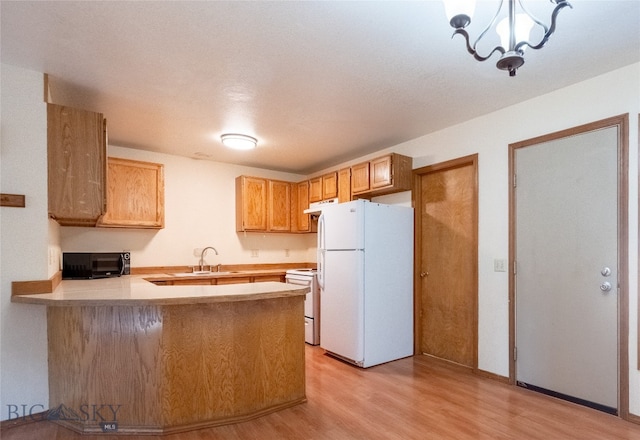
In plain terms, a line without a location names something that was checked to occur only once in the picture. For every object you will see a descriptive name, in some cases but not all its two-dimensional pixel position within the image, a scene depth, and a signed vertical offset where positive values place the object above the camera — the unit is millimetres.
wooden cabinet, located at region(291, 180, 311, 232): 5215 +184
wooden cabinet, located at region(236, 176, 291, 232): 4898 +216
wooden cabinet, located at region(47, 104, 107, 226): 2467 +427
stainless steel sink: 4230 -703
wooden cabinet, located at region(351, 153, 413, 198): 3797 +501
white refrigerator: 3477 -674
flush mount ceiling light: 3764 +879
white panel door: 2477 -383
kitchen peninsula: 2178 -912
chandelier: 1348 +809
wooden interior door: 3410 -450
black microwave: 3428 -469
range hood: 4343 +162
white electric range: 4207 -1133
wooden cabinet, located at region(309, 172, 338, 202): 4648 +447
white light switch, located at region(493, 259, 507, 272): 3098 -433
